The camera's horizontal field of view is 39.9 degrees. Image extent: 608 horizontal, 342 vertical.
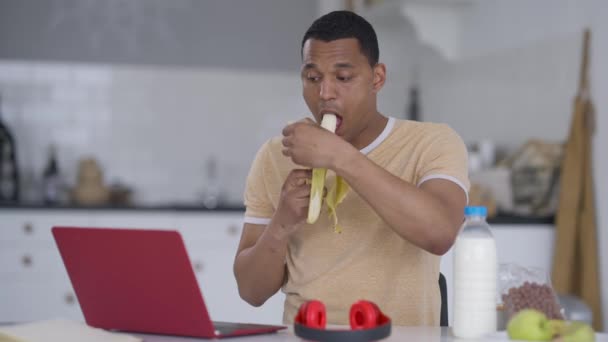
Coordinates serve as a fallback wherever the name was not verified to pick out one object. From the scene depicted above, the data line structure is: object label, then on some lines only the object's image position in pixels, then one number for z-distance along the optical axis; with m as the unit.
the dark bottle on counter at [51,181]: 4.12
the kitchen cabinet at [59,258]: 3.62
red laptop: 1.22
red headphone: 1.20
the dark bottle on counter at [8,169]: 4.06
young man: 1.51
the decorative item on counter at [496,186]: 3.19
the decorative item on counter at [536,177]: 3.02
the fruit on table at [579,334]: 1.22
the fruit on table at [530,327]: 1.25
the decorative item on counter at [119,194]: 4.16
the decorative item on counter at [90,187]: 4.00
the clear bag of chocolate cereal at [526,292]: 1.36
